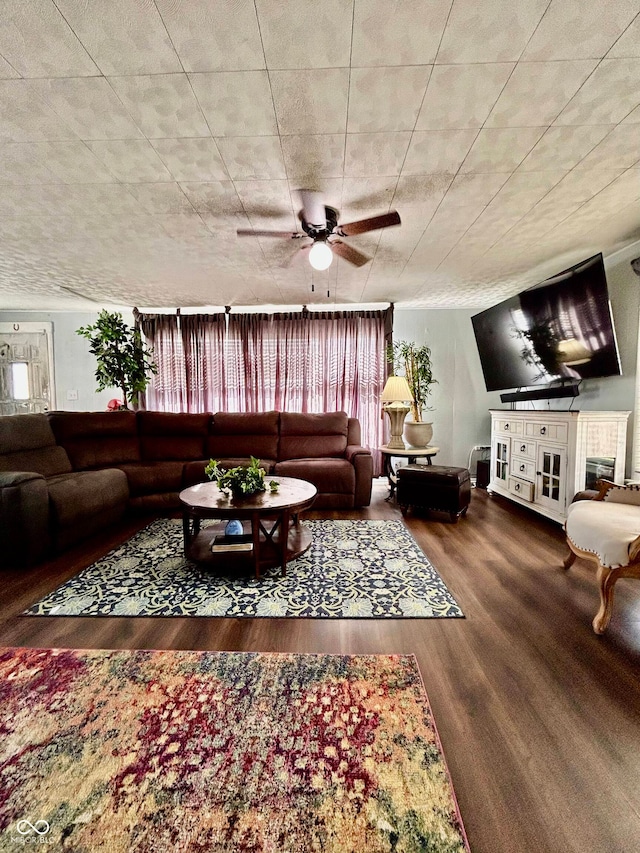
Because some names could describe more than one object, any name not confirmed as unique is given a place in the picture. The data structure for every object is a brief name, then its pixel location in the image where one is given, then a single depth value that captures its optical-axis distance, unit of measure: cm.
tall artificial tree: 407
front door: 523
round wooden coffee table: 211
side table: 371
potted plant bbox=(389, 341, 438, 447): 453
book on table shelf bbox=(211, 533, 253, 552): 223
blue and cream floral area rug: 186
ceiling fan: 214
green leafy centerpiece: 233
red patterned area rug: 88
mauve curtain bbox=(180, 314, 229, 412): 505
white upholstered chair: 163
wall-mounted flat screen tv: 278
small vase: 236
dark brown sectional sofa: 242
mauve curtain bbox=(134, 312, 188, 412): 507
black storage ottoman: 323
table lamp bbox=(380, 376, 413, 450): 389
